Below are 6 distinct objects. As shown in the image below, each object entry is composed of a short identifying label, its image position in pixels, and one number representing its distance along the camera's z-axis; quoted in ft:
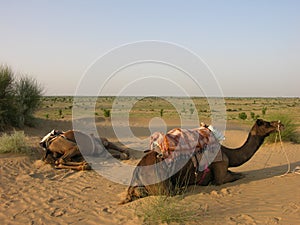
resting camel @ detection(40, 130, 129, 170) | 33.12
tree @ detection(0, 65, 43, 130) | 55.57
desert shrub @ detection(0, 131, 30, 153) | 37.09
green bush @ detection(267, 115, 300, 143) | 50.72
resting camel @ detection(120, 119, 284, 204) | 21.75
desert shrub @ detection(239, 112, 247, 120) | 101.56
